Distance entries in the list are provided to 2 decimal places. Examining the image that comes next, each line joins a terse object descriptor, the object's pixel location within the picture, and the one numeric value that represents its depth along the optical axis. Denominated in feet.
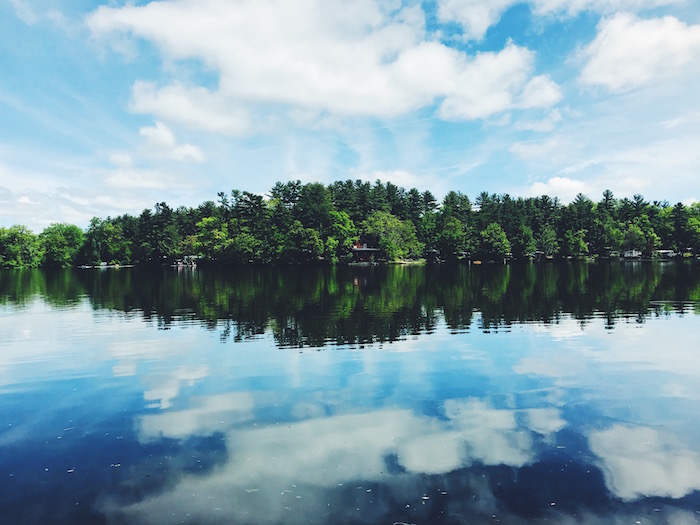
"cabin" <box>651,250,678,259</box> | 460.55
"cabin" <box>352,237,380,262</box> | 403.99
